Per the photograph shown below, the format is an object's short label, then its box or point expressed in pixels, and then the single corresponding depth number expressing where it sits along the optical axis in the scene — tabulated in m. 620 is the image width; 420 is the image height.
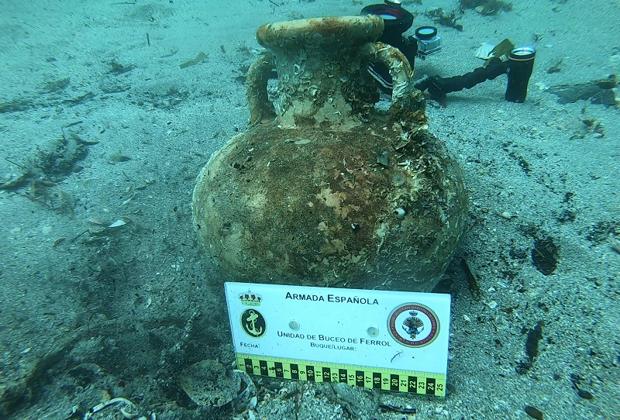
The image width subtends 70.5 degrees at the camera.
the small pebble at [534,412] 0.48
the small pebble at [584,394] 0.49
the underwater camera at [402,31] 1.14
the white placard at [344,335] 0.48
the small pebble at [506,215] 0.78
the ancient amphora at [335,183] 0.51
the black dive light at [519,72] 1.14
